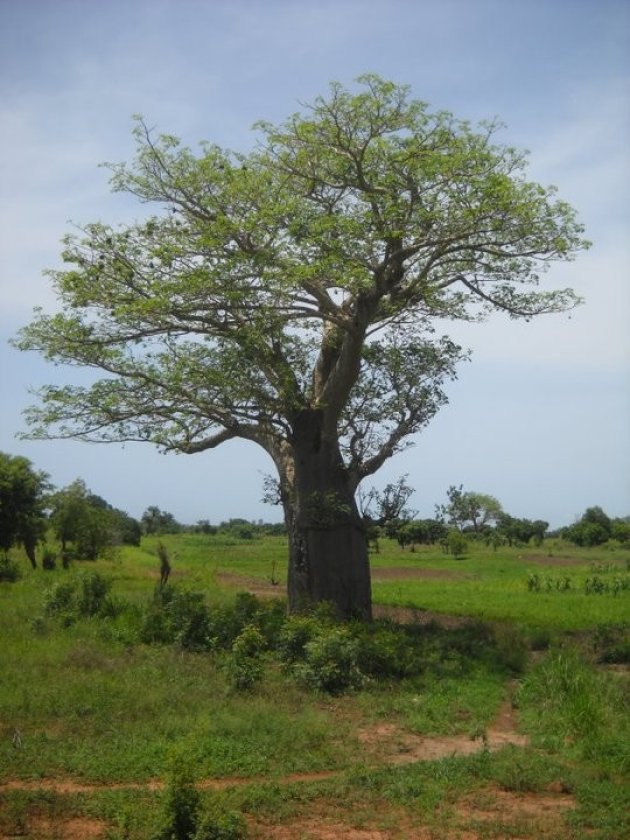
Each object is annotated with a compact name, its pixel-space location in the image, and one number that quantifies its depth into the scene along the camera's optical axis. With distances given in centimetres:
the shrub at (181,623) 1182
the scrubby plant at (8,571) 2114
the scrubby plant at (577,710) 711
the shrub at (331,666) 966
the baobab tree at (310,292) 1192
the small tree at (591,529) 4669
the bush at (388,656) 1027
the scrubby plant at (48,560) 2731
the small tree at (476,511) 5242
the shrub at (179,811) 499
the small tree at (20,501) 2489
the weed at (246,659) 930
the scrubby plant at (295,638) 1059
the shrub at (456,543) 3647
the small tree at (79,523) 2677
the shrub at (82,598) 1395
